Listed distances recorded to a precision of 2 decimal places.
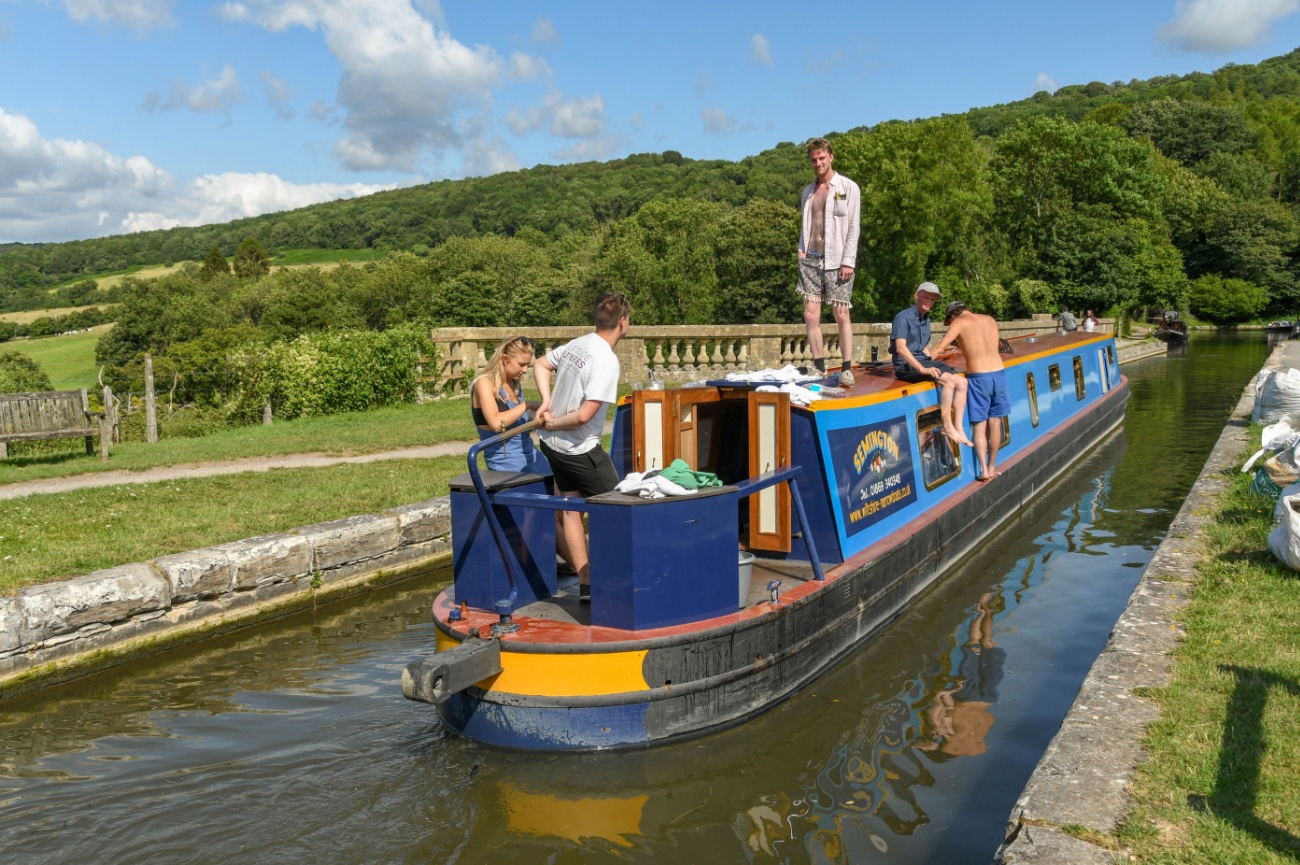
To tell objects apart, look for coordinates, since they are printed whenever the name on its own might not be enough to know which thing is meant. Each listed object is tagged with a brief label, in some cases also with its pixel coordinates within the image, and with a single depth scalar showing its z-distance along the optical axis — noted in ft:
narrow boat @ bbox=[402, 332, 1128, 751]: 15.75
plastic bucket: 18.02
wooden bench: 37.70
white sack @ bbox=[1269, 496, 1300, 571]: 19.16
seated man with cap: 27.66
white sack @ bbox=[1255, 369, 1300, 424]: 38.14
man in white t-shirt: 16.90
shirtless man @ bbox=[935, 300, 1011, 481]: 29.50
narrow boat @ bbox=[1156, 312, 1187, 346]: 121.49
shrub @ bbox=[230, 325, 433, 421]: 50.29
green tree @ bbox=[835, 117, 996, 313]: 155.53
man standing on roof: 29.04
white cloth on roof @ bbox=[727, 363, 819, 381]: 22.35
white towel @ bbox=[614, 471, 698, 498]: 16.44
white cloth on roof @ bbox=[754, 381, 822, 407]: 20.74
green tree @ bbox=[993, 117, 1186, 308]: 142.51
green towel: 17.28
